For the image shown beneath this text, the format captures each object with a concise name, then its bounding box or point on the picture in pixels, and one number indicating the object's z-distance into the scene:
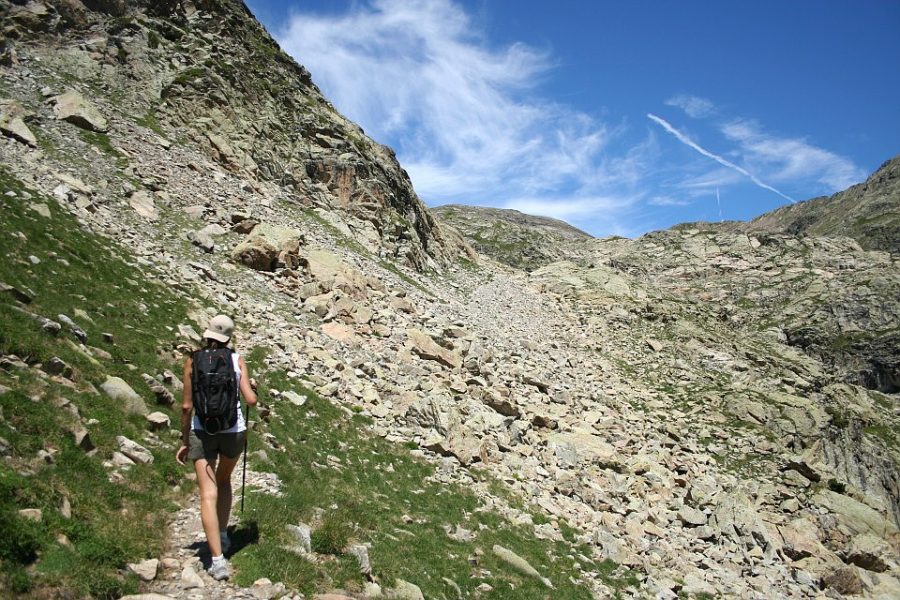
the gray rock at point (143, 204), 29.38
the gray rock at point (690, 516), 24.05
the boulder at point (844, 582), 23.09
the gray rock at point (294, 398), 19.81
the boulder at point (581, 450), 25.70
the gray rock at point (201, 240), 30.00
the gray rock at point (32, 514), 7.15
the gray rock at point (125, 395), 12.66
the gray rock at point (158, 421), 12.68
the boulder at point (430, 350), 29.08
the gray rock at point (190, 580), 7.67
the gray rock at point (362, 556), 10.24
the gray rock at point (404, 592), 10.23
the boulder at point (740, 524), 23.78
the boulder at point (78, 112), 33.47
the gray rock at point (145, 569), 7.59
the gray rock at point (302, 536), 9.99
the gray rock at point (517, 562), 15.67
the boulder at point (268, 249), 31.12
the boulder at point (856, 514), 27.97
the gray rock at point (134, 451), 10.95
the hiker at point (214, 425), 7.95
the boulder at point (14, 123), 27.22
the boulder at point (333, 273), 32.31
